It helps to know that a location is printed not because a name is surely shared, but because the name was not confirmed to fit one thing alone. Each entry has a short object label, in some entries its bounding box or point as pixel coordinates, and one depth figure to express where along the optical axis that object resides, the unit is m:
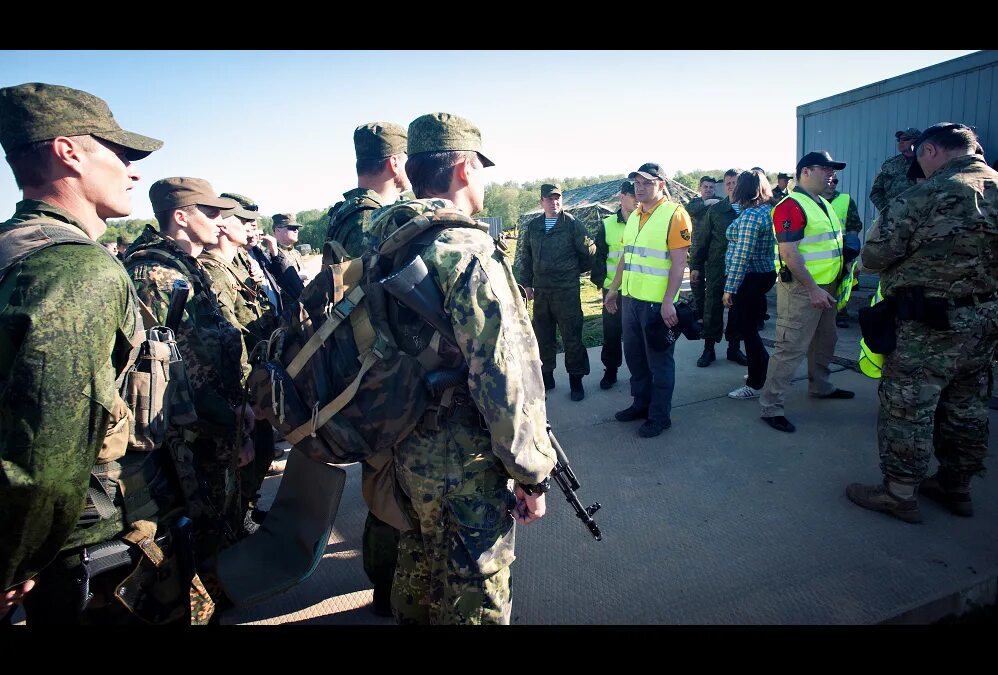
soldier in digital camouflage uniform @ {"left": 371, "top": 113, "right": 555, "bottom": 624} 1.64
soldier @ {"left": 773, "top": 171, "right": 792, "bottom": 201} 6.40
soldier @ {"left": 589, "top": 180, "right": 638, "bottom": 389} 5.23
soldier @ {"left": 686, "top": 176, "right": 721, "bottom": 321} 6.58
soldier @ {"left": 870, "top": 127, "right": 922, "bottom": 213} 5.96
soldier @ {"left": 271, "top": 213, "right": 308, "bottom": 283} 7.23
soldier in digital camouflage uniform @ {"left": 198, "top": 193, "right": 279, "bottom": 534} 3.04
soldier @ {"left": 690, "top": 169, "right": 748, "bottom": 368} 5.80
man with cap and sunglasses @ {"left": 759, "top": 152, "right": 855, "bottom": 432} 3.96
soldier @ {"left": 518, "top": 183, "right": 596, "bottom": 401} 5.15
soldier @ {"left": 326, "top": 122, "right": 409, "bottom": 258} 3.16
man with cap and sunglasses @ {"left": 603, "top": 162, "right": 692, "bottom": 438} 4.07
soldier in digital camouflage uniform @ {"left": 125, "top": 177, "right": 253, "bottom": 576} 2.44
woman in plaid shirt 4.86
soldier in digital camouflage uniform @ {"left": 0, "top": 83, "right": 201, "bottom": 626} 1.28
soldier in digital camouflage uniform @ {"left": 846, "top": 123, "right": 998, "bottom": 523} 2.76
